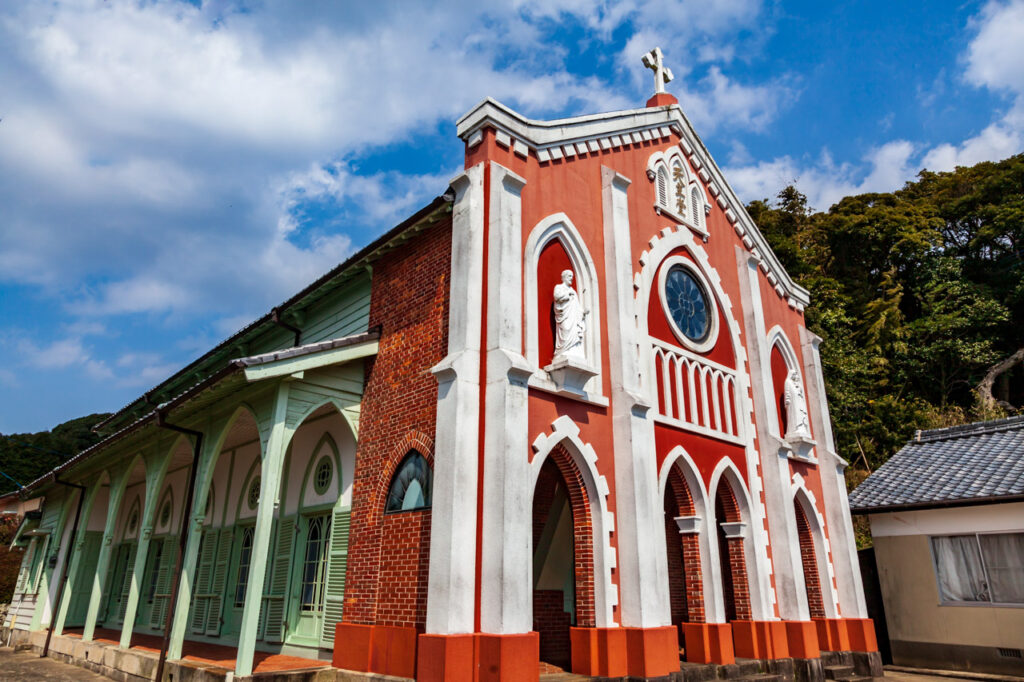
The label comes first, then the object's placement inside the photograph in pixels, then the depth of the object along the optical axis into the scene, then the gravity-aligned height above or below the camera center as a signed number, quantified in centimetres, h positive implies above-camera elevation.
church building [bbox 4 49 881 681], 854 +213
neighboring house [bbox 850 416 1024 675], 1314 +77
